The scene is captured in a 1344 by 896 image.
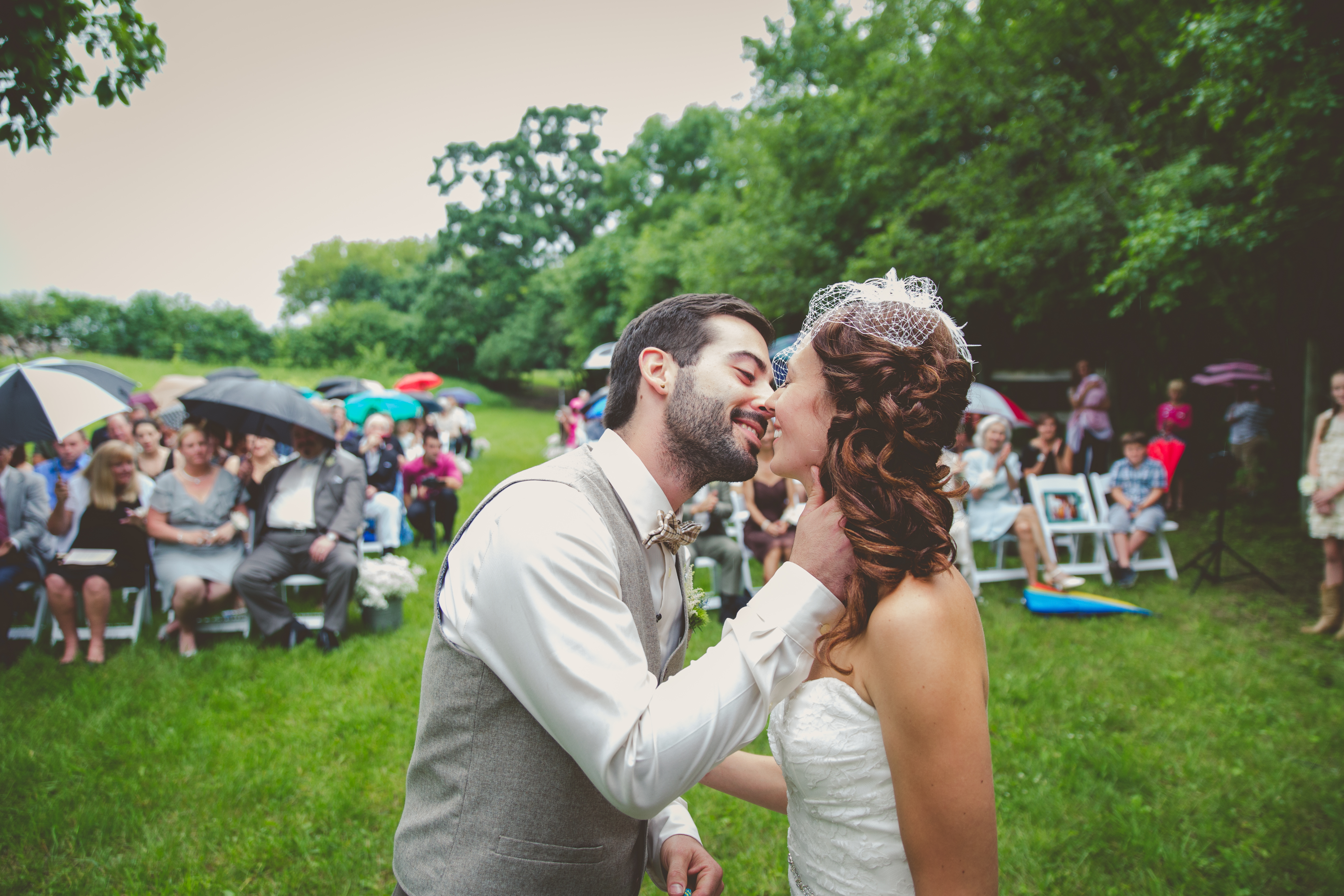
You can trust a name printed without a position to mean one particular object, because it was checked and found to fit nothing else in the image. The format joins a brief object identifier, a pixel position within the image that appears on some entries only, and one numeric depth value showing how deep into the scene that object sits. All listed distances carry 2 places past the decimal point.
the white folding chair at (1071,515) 7.98
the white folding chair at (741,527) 6.83
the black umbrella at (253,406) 6.17
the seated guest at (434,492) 9.27
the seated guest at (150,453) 7.76
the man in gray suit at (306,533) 5.86
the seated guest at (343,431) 9.88
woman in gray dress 5.78
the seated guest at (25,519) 5.75
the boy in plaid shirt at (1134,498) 8.19
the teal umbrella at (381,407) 11.74
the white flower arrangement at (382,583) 6.11
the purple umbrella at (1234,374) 11.45
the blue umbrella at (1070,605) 6.76
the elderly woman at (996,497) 7.68
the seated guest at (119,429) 7.71
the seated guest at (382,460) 8.08
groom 1.20
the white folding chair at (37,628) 5.70
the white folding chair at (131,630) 5.74
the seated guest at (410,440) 11.11
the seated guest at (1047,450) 9.73
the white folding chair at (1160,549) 8.05
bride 1.54
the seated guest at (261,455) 6.75
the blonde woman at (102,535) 5.48
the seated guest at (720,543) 6.61
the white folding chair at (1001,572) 7.62
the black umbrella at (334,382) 16.47
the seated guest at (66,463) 6.62
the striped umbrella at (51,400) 5.68
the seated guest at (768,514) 6.71
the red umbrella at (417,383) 18.22
